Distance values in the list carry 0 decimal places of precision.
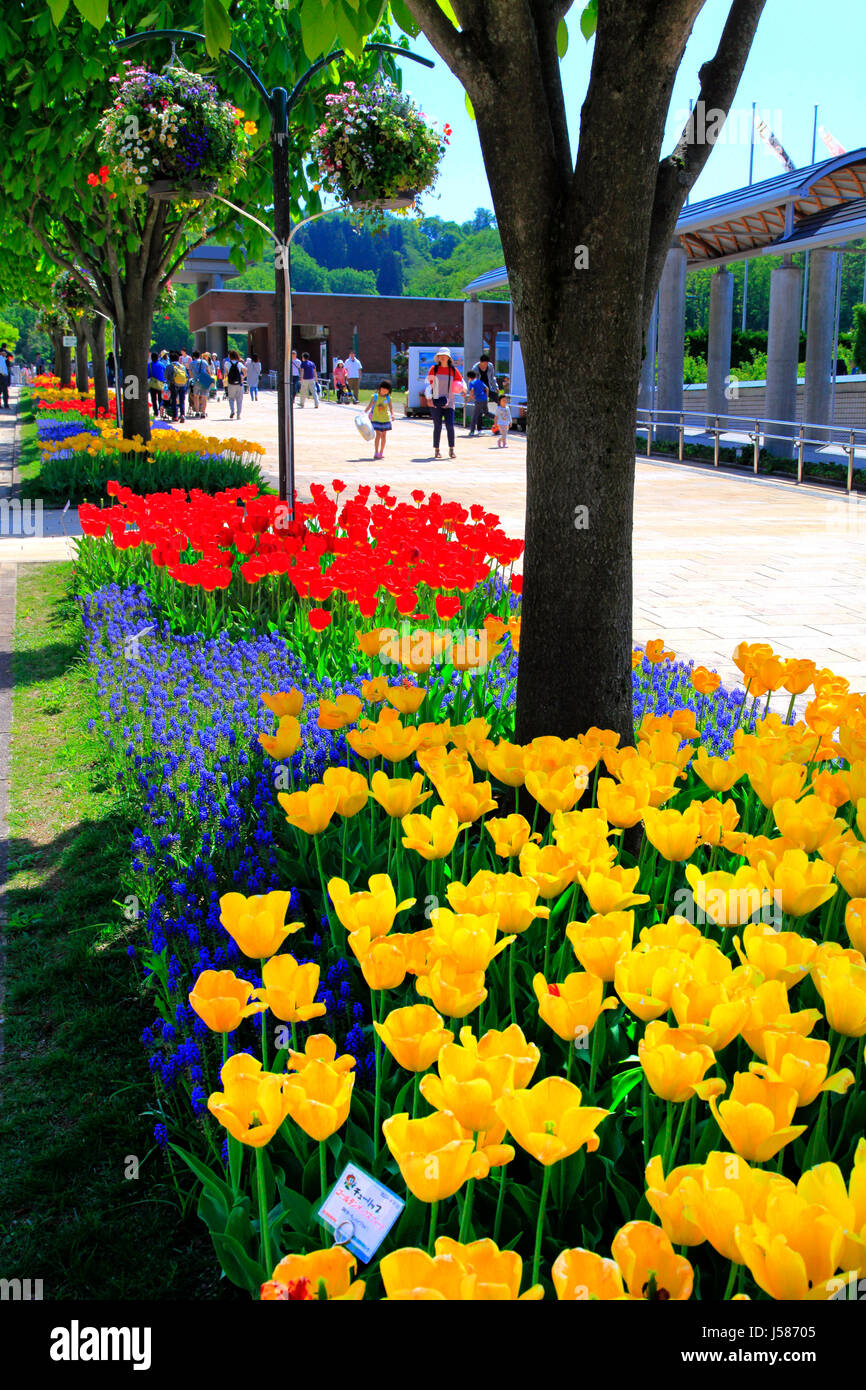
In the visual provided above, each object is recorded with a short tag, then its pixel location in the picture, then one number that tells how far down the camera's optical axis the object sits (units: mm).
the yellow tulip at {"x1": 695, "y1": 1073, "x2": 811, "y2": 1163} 1432
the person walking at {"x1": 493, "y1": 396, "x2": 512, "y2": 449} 25705
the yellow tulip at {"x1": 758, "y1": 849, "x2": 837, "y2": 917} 2098
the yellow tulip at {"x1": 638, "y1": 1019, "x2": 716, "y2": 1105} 1529
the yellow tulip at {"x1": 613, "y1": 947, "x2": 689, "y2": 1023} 1683
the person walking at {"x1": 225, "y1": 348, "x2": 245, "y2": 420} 35000
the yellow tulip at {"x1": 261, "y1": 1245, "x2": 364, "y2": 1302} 1305
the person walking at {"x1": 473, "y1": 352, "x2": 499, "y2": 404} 29547
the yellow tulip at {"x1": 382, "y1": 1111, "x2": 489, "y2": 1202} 1329
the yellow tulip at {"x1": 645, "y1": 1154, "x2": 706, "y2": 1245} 1320
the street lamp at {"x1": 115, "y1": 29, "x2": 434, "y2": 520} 8680
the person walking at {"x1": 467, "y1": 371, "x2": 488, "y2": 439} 29873
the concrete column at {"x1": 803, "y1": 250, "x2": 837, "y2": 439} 22688
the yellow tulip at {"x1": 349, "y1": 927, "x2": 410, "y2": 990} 1797
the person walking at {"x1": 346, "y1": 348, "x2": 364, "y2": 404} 39812
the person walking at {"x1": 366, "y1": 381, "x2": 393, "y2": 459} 22312
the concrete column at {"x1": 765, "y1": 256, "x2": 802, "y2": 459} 21500
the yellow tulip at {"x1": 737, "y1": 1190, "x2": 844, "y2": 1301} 1189
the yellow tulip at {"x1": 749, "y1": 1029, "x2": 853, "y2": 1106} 1469
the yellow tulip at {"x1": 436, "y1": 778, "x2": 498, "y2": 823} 2463
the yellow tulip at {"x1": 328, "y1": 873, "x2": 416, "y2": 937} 1919
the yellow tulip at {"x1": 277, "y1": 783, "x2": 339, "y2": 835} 2477
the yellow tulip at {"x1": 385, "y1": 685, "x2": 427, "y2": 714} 3271
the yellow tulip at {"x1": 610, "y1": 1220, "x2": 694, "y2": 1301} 1287
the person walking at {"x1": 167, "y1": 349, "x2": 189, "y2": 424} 32781
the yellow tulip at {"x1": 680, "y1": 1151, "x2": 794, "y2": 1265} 1254
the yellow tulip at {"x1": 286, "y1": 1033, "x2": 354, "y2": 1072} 1630
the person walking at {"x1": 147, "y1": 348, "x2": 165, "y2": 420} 27016
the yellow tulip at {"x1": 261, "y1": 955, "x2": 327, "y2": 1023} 1731
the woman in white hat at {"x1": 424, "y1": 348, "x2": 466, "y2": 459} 21062
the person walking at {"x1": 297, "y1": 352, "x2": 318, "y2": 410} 40356
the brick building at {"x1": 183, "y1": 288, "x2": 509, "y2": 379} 66812
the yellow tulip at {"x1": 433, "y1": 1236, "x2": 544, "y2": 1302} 1188
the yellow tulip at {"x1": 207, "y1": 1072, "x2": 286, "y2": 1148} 1486
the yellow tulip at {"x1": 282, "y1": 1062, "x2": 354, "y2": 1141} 1484
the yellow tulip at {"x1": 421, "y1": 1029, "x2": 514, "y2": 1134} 1421
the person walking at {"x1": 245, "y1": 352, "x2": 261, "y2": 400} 47969
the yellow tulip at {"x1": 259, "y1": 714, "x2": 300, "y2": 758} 2949
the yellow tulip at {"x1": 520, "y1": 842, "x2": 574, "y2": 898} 2082
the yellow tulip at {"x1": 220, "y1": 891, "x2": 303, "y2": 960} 1935
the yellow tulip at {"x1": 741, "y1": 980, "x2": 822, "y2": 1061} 1573
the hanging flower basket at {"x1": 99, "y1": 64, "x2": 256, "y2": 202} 8688
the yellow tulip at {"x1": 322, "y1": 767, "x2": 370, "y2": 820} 2621
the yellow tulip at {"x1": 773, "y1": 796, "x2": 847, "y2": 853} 2336
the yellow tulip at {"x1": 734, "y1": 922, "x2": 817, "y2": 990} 1795
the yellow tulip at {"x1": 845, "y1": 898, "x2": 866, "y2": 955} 1891
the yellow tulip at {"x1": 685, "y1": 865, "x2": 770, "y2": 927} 2127
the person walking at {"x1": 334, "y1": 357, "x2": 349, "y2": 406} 45406
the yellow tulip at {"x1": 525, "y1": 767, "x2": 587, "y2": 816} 2504
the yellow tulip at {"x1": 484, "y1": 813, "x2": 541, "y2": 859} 2361
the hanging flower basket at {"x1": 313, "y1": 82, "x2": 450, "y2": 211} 8297
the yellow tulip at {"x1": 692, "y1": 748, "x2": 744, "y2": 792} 2711
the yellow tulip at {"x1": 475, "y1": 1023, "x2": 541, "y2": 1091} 1467
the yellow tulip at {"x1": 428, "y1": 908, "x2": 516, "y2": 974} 1765
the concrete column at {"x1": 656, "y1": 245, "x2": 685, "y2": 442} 25031
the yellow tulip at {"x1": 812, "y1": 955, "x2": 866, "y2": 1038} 1694
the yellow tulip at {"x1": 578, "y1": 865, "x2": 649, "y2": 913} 2018
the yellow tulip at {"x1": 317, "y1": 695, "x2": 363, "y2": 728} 3137
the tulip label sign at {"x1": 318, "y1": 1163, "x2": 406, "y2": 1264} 1547
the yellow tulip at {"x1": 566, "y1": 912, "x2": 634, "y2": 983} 1825
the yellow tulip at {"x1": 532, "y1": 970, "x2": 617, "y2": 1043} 1678
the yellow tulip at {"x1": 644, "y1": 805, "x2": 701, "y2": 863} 2318
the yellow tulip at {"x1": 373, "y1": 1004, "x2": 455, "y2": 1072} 1549
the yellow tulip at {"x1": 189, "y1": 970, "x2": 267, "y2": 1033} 1714
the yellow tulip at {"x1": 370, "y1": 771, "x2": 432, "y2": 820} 2552
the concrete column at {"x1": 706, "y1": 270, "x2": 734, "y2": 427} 27141
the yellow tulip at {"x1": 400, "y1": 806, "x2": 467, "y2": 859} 2305
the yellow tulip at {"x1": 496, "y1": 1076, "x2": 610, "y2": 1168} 1399
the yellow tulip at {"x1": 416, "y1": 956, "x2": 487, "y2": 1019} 1692
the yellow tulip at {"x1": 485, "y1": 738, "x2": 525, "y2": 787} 2758
